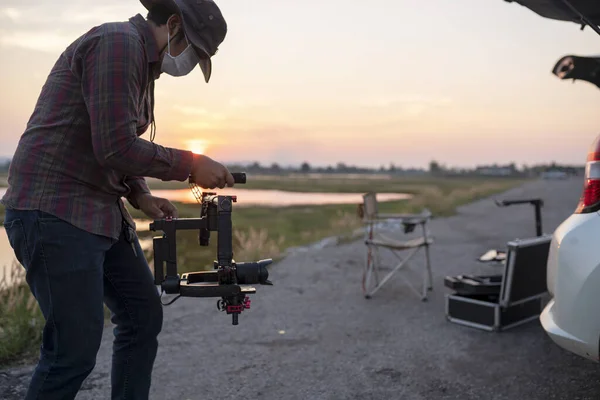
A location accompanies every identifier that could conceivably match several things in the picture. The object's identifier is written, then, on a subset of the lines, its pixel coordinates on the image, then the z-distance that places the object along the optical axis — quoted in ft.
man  6.63
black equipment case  16.19
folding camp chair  21.16
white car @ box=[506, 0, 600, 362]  9.71
